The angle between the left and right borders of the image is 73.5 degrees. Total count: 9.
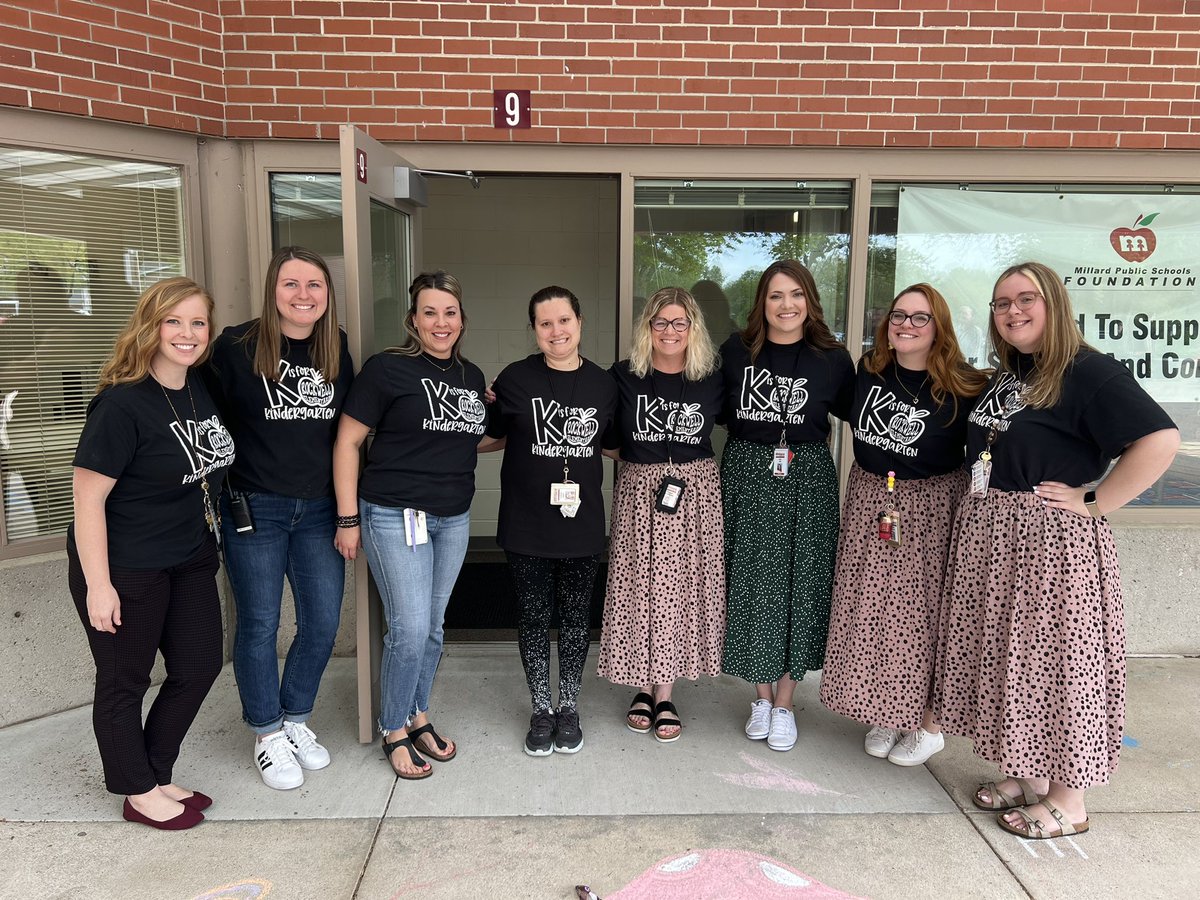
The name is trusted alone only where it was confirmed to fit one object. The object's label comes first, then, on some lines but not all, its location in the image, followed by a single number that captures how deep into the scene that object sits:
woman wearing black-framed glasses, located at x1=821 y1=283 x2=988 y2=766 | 2.84
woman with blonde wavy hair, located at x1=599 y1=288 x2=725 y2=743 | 3.10
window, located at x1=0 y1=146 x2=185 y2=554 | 3.41
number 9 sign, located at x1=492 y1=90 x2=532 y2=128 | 3.79
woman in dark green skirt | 3.09
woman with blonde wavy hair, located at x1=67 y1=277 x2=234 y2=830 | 2.39
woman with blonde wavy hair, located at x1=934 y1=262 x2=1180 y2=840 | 2.51
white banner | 4.12
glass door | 2.91
